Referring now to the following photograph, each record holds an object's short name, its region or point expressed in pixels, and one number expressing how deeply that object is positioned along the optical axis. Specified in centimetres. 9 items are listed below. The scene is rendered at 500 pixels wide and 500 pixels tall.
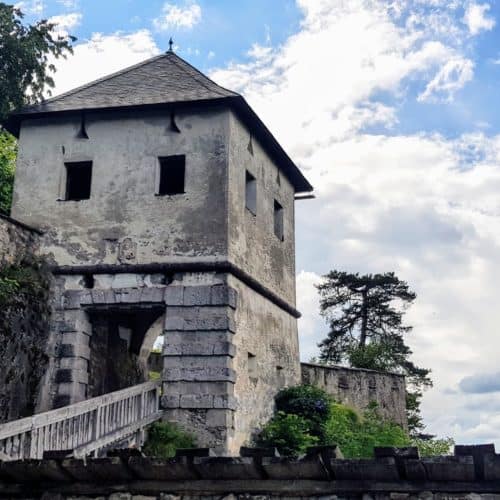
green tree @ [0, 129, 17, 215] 1919
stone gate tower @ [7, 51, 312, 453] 1404
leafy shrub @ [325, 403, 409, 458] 1655
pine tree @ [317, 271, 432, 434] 3150
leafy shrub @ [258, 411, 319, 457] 1503
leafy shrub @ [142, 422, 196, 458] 1312
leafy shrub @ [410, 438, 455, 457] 1931
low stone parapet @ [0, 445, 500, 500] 610
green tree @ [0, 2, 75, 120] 1866
